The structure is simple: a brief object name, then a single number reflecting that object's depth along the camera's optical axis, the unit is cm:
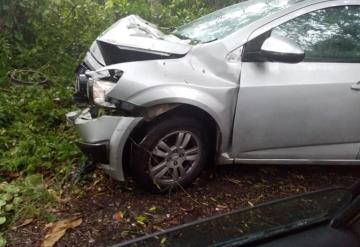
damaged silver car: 290
